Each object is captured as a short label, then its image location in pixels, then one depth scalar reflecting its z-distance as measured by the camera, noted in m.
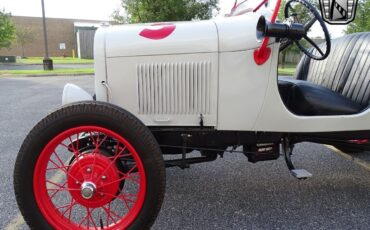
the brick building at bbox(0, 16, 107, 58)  41.24
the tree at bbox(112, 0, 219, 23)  14.32
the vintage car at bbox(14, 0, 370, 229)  1.92
